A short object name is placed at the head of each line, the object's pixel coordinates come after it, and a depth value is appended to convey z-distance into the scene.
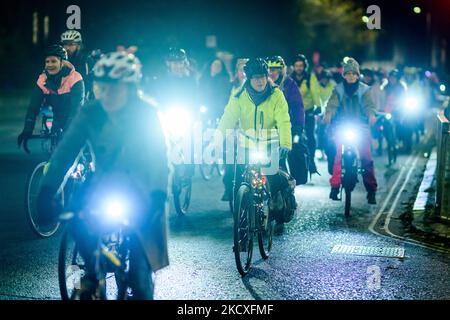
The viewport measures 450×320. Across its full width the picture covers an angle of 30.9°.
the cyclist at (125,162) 4.92
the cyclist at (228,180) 10.47
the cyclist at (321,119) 11.77
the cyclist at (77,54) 10.54
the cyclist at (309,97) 14.20
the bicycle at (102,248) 4.90
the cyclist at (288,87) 10.24
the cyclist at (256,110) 7.94
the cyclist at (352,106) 10.75
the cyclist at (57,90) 9.19
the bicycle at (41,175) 8.73
